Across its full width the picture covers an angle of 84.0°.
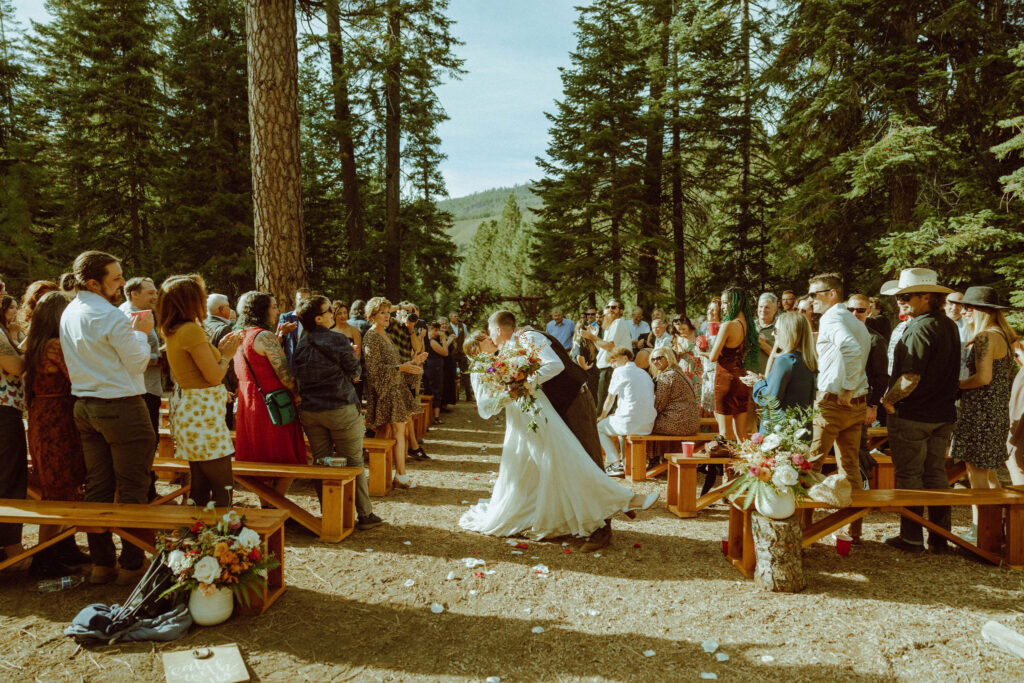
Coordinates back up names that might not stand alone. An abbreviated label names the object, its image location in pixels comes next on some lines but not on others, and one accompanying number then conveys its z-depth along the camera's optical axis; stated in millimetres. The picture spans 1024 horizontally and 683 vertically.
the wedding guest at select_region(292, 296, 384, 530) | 5066
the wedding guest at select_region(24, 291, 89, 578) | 4074
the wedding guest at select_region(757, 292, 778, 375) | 7000
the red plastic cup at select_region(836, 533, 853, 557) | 4832
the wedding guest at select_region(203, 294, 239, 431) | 5625
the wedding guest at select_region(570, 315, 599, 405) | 10438
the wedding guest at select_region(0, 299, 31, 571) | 4020
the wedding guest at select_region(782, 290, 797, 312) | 8633
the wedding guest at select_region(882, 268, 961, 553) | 4664
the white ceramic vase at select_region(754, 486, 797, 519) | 4078
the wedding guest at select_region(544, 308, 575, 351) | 12195
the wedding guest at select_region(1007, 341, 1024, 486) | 4609
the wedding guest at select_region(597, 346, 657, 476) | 7012
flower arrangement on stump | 4078
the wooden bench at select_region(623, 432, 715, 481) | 6996
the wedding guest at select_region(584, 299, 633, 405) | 8648
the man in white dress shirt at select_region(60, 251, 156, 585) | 3807
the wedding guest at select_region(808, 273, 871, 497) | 4719
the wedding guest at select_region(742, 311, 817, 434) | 5406
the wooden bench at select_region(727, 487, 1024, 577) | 4430
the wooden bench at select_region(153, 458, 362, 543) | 4953
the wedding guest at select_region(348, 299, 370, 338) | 8070
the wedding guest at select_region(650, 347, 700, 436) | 7031
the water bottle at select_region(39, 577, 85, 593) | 4023
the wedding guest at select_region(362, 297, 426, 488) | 6734
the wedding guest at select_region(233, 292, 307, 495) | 4844
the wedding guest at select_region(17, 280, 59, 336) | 4529
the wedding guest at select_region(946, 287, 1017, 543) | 4762
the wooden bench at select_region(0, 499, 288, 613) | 3799
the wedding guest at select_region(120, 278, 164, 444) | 5316
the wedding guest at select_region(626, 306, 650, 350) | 11893
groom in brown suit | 5160
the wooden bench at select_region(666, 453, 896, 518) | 5871
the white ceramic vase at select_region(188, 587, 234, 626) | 3545
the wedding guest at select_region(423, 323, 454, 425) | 10977
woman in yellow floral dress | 4064
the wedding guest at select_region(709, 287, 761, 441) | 6121
